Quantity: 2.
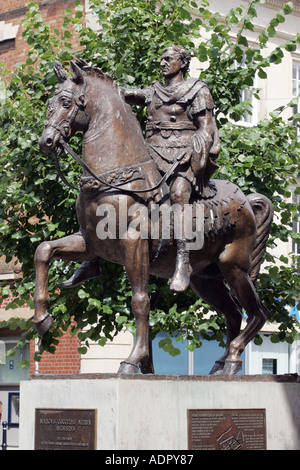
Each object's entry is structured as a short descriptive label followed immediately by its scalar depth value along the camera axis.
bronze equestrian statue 10.79
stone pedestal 9.91
